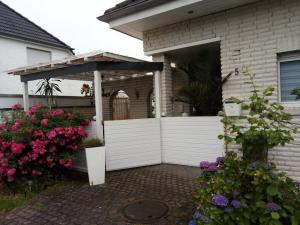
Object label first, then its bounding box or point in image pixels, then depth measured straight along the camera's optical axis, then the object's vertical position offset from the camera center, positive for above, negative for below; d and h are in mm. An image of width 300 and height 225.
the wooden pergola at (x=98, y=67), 6906 +1142
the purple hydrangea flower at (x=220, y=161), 3808 -843
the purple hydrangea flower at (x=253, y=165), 3140 -753
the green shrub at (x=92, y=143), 6159 -844
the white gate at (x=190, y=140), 6953 -990
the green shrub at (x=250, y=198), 2879 -1111
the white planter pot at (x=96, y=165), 6074 -1337
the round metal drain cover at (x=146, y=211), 4273 -1822
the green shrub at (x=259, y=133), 3113 -383
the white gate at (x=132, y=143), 7113 -1046
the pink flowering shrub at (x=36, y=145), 5879 -848
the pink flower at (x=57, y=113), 6664 -121
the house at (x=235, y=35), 5789 +1749
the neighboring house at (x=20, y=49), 11578 +2970
